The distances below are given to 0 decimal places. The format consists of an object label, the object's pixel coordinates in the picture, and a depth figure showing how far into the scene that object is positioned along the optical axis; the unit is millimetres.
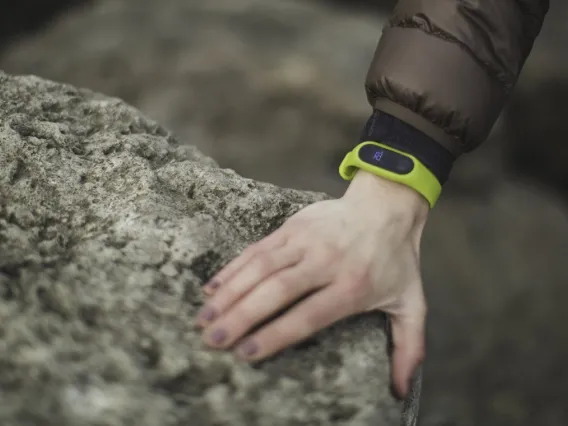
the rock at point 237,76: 2369
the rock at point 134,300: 715
